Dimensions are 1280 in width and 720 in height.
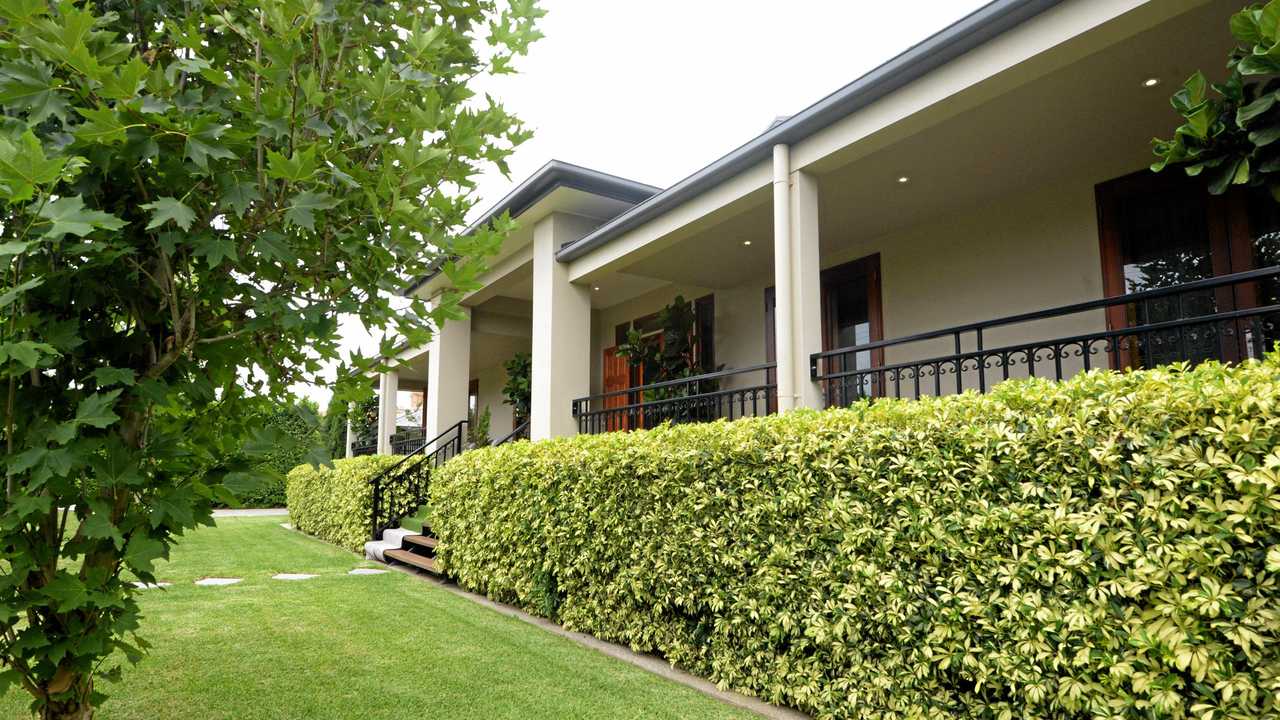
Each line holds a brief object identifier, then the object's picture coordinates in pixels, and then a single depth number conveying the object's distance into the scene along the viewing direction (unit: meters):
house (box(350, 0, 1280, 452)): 4.74
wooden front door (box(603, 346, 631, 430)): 13.38
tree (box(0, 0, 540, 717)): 1.90
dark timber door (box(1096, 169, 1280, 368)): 5.58
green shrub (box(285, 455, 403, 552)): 11.34
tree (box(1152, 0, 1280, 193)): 3.50
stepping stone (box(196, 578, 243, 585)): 7.70
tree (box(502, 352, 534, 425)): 13.52
